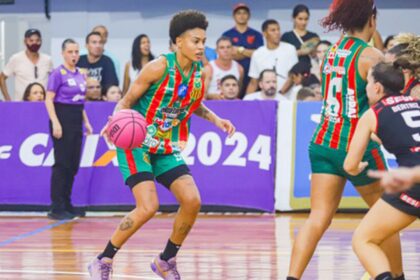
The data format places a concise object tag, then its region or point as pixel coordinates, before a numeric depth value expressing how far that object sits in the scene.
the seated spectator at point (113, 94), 16.05
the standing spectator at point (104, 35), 17.38
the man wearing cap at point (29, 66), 16.64
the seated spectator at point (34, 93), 15.84
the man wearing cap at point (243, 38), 16.98
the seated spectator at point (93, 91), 16.19
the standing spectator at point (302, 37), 16.81
